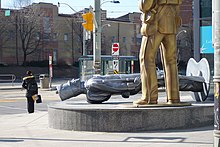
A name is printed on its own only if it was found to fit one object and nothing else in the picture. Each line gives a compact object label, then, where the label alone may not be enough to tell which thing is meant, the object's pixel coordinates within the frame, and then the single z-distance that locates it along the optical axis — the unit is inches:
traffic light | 826.9
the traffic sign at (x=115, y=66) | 1105.4
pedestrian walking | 690.2
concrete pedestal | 449.4
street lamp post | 852.6
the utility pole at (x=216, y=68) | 253.3
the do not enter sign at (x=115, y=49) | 1093.1
